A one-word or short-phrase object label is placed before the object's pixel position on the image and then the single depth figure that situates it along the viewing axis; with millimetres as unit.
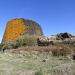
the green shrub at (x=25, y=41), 9610
